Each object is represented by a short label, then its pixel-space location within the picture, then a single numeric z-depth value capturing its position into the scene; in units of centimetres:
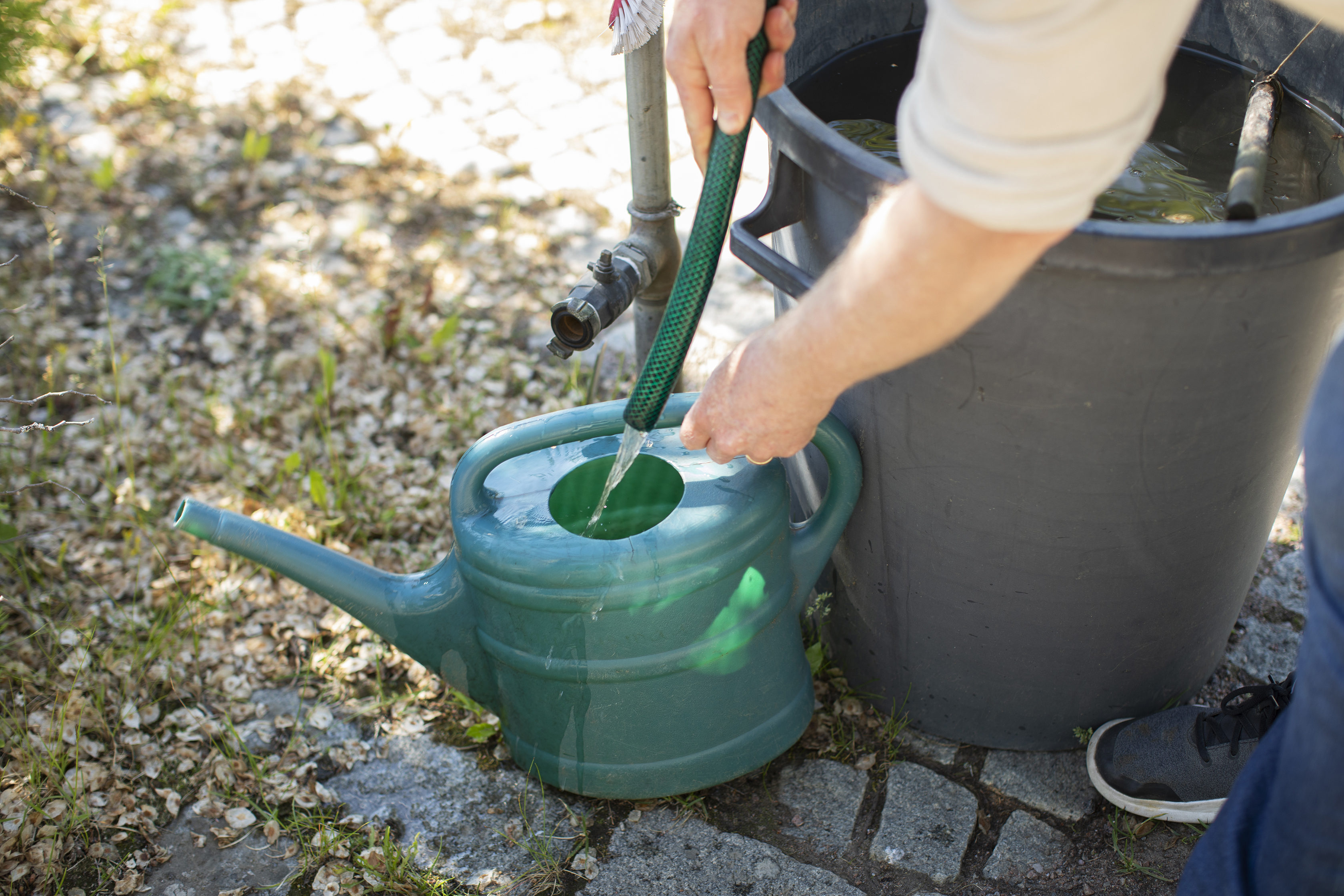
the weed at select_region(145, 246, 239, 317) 290
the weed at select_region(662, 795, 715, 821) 173
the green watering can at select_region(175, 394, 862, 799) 144
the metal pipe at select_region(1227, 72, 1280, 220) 114
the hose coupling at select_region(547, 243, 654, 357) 164
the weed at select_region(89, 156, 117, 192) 321
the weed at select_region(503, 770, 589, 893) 163
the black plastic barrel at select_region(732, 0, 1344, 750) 118
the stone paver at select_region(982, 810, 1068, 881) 163
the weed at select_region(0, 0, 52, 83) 303
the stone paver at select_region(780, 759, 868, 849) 170
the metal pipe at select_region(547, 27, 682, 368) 165
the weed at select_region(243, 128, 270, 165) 331
